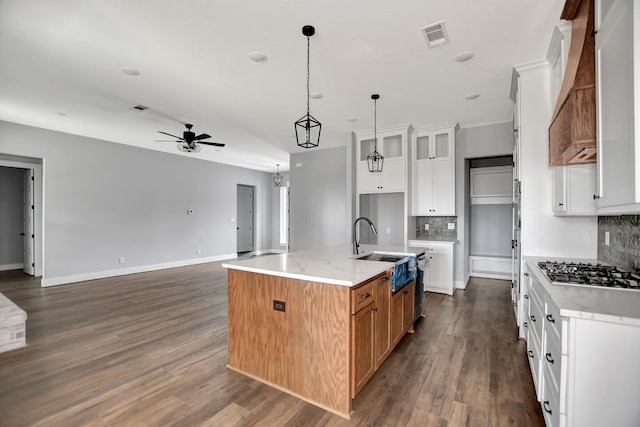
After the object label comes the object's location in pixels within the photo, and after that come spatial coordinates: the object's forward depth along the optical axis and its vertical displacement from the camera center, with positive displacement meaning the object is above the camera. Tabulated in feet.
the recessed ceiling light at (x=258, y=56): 9.41 +5.07
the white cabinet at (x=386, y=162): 16.93 +3.08
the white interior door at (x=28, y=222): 20.27 -0.66
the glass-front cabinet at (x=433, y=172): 16.67 +2.47
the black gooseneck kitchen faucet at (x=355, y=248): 10.66 -1.24
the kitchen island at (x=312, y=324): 6.40 -2.63
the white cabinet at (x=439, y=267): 15.92 -2.85
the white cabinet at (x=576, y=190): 7.75 +0.69
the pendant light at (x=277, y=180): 28.07 +3.26
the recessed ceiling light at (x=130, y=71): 10.41 +5.04
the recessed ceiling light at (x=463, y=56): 9.43 +5.10
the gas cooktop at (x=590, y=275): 5.76 -1.30
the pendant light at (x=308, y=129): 8.11 +4.96
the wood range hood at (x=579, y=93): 5.84 +2.51
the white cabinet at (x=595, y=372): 4.04 -2.24
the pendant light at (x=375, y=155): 13.12 +3.09
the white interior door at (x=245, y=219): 32.78 -0.59
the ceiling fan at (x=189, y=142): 16.38 +3.96
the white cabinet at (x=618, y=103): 4.41 +1.83
